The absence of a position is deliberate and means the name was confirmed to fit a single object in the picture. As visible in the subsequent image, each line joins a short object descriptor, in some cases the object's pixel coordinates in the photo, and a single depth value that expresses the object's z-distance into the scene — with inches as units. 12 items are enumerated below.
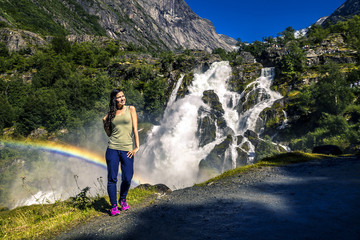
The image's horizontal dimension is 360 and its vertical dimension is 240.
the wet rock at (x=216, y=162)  1059.9
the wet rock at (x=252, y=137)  1081.0
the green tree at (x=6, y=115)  1681.8
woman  189.3
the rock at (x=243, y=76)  1747.0
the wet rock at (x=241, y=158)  1021.8
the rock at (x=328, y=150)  480.7
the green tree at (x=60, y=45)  3575.3
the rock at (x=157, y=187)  340.1
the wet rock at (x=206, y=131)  1336.4
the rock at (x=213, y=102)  1503.4
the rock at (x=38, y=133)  1595.7
